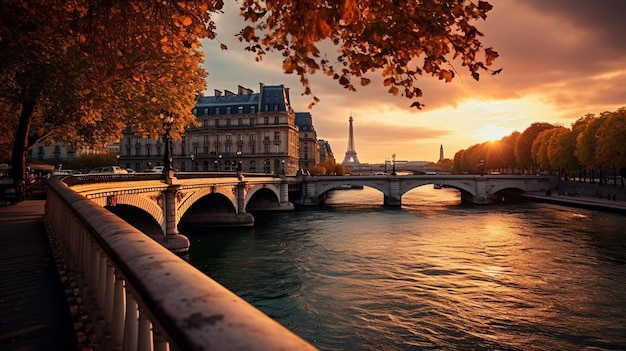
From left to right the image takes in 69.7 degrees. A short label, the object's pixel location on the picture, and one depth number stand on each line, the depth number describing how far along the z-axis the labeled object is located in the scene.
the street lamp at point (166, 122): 20.56
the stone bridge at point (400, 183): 67.50
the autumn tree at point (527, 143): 87.88
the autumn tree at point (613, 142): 54.09
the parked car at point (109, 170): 38.92
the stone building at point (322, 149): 181.31
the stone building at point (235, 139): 97.00
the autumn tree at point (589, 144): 61.56
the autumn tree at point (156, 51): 5.58
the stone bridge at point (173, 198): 19.69
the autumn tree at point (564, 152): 68.44
